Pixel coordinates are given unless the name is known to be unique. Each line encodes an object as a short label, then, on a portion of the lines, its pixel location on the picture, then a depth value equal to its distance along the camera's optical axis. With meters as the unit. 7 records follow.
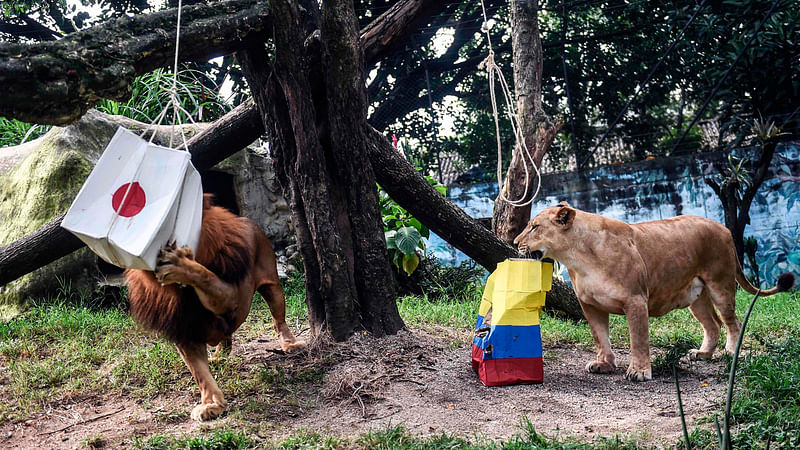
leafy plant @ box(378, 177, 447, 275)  7.48
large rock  6.36
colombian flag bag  4.25
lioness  4.45
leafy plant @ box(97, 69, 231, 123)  8.28
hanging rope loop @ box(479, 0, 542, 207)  4.77
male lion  3.86
